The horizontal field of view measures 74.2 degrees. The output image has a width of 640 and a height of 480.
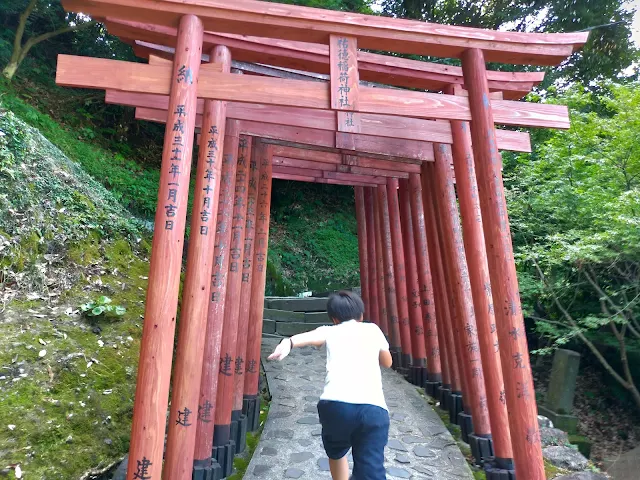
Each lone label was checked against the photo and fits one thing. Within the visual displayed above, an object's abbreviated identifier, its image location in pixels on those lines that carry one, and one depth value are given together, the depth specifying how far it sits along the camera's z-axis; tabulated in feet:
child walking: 8.10
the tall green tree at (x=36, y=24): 35.45
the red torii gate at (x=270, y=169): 10.61
